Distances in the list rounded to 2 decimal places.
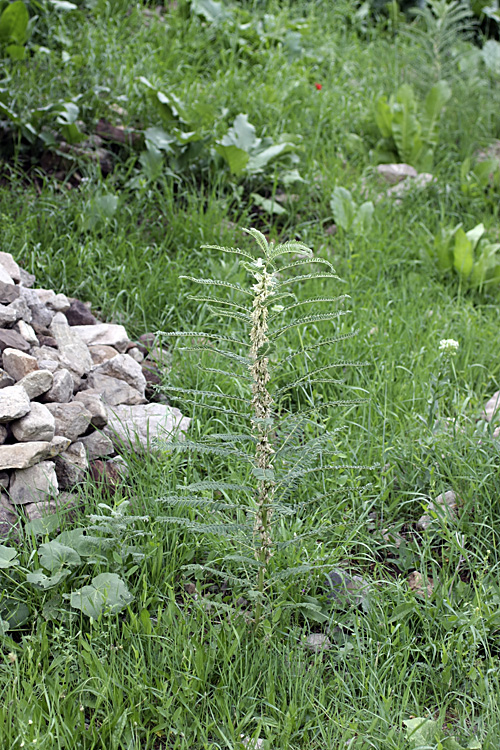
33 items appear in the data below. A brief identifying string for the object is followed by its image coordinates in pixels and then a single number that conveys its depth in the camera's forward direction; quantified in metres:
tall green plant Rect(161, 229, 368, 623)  1.81
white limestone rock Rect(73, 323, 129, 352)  3.10
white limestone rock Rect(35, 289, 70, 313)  3.11
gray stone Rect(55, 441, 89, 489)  2.50
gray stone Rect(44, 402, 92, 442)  2.55
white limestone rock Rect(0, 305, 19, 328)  2.73
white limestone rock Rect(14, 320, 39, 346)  2.79
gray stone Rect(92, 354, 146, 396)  2.96
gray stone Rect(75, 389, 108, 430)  2.65
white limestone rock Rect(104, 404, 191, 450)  2.64
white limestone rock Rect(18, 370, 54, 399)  2.52
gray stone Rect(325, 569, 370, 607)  2.19
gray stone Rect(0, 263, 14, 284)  2.79
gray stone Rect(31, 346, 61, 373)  2.69
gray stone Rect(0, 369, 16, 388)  2.51
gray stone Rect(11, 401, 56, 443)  2.38
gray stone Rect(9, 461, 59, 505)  2.38
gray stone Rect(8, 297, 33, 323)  2.79
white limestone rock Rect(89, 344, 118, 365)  3.02
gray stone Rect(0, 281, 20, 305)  2.79
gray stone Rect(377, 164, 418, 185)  4.82
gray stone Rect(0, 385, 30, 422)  2.35
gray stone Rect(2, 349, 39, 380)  2.57
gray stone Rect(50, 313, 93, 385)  2.83
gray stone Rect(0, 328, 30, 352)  2.66
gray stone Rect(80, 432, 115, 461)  2.62
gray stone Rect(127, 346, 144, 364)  3.15
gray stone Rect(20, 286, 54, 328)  2.94
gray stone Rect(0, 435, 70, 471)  2.34
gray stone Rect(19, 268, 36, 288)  3.17
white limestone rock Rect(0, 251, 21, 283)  2.94
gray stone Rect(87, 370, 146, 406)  2.86
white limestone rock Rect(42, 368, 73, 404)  2.62
